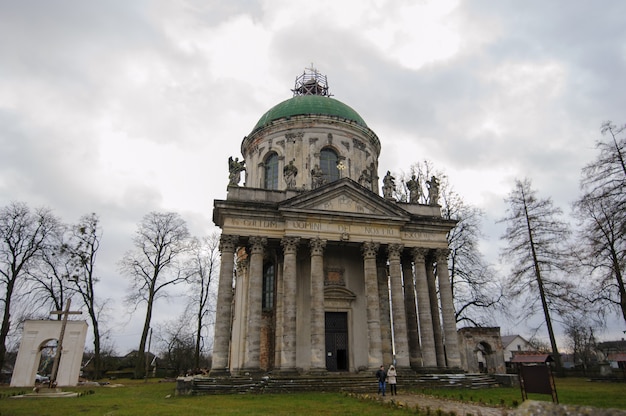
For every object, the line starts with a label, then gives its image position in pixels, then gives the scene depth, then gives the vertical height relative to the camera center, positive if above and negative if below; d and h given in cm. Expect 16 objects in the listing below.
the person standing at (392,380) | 1640 -63
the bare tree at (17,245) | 2777 +771
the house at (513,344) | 7051 +283
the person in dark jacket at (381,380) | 1647 -63
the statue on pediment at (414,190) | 2571 +995
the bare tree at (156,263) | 3128 +727
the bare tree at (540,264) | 2553 +567
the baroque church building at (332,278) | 2027 +436
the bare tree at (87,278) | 3014 +597
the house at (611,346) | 5966 +211
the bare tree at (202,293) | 3353 +555
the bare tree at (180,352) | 4111 +129
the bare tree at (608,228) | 1586 +506
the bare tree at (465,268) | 2764 +599
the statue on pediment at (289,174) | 2311 +981
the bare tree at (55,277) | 2948 +582
